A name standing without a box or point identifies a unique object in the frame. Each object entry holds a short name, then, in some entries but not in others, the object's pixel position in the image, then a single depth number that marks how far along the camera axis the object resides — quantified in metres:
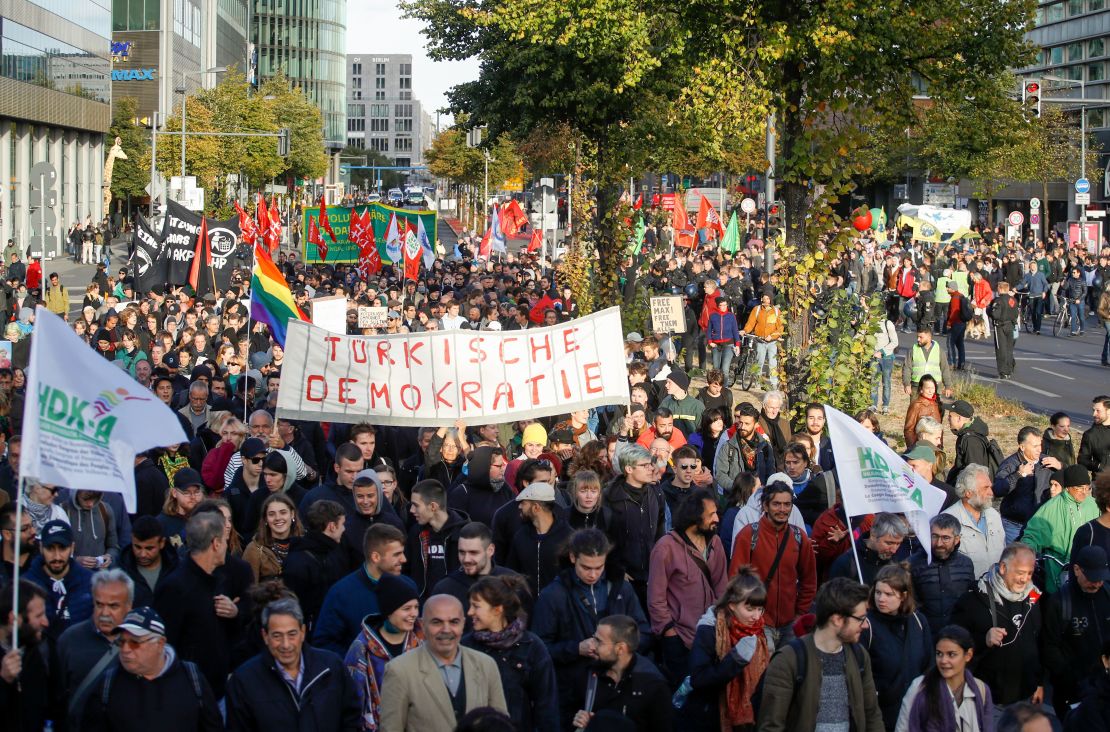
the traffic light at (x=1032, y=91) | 26.08
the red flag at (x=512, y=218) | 40.12
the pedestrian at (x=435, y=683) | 6.04
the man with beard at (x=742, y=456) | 11.61
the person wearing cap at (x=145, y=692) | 5.94
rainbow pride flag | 14.55
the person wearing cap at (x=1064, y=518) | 9.17
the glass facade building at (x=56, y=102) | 57.47
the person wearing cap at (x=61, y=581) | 7.38
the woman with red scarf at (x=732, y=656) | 6.91
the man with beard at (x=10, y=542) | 7.79
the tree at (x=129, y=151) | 76.56
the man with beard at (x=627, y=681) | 6.42
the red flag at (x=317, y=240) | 37.75
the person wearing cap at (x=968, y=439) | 12.02
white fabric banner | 11.04
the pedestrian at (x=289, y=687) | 6.12
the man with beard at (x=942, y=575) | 7.95
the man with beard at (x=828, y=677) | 6.59
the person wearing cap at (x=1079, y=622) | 7.64
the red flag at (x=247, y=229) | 32.94
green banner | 37.47
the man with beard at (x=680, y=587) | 8.05
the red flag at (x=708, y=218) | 45.84
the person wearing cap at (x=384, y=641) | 6.56
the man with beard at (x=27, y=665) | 6.05
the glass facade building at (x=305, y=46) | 150.25
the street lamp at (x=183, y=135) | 54.56
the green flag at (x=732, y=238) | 36.34
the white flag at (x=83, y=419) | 6.14
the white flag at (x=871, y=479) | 8.13
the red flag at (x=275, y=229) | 36.25
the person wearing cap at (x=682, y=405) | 13.60
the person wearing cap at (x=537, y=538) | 8.58
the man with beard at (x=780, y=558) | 8.25
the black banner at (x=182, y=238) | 23.94
